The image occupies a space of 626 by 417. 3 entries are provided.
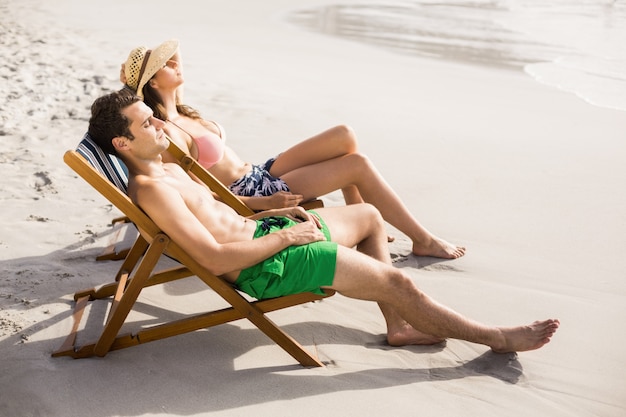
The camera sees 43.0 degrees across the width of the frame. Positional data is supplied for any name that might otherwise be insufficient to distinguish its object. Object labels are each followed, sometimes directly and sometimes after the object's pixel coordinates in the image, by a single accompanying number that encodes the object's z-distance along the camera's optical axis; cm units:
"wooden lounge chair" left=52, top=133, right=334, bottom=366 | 347
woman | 470
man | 350
